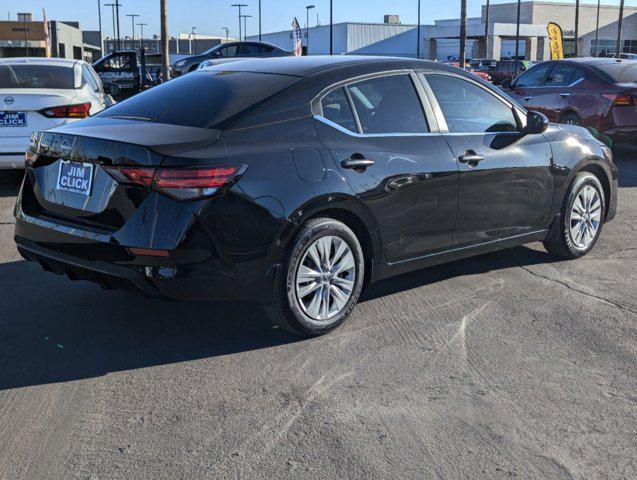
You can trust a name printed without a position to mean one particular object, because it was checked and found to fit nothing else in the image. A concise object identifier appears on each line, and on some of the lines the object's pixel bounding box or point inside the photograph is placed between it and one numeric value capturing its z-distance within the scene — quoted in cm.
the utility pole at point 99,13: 8616
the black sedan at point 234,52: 2574
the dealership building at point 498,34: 8900
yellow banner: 3206
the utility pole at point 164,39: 3080
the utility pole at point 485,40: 6956
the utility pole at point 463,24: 3350
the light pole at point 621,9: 5802
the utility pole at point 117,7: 8641
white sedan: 923
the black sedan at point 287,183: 425
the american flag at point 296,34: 3231
